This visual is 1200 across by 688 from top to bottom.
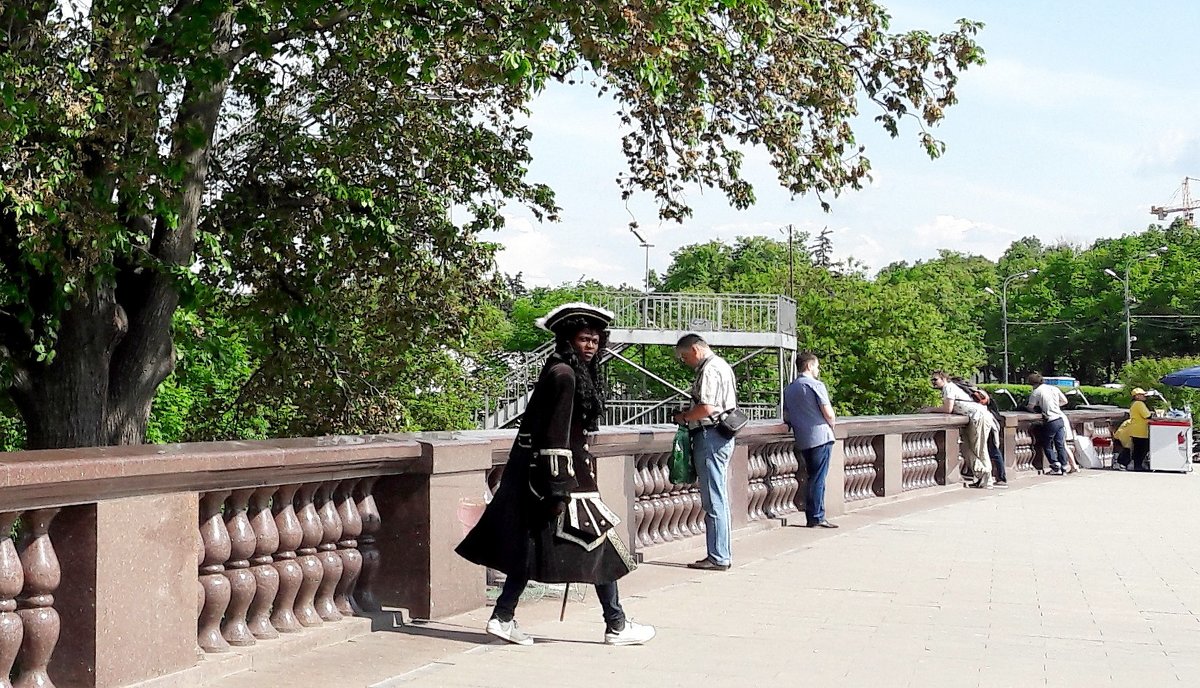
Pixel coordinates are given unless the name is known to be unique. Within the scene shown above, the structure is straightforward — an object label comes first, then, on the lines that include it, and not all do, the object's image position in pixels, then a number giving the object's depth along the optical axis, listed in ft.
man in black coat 21.85
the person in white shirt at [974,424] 62.39
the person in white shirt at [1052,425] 75.77
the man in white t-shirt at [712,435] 31.63
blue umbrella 92.12
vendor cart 80.79
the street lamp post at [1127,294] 255.09
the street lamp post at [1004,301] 298.47
